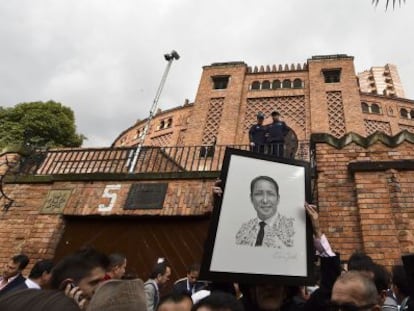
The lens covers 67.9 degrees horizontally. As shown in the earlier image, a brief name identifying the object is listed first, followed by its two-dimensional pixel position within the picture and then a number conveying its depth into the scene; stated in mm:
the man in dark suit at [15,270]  3610
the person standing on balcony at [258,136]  6454
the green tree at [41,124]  22297
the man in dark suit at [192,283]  4073
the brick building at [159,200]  4852
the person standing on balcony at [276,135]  6379
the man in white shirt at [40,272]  3438
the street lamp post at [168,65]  10342
